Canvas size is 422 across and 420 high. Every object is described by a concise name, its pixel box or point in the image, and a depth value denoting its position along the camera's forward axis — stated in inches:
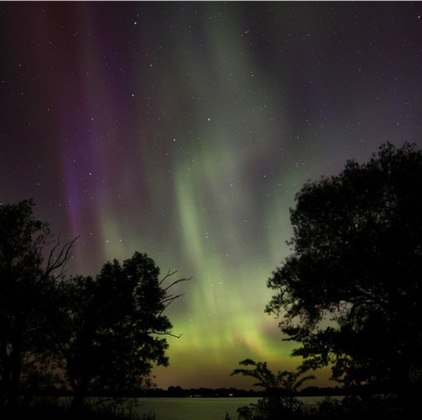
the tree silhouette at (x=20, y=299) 777.6
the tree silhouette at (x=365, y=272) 747.4
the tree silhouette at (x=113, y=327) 1018.1
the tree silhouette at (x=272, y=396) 933.8
